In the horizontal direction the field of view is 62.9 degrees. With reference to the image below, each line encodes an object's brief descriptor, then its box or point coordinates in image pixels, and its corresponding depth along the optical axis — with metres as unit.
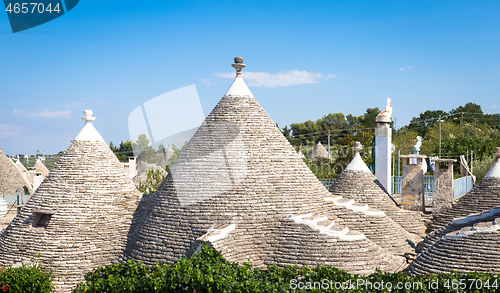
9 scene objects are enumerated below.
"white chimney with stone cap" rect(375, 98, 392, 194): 18.28
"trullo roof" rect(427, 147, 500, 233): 12.65
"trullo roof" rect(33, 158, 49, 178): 38.22
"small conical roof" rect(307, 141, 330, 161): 47.99
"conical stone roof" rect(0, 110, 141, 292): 11.16
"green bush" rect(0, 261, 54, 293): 9.72
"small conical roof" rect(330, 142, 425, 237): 13.95
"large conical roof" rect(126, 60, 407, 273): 9.72
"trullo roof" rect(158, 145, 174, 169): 35.29
